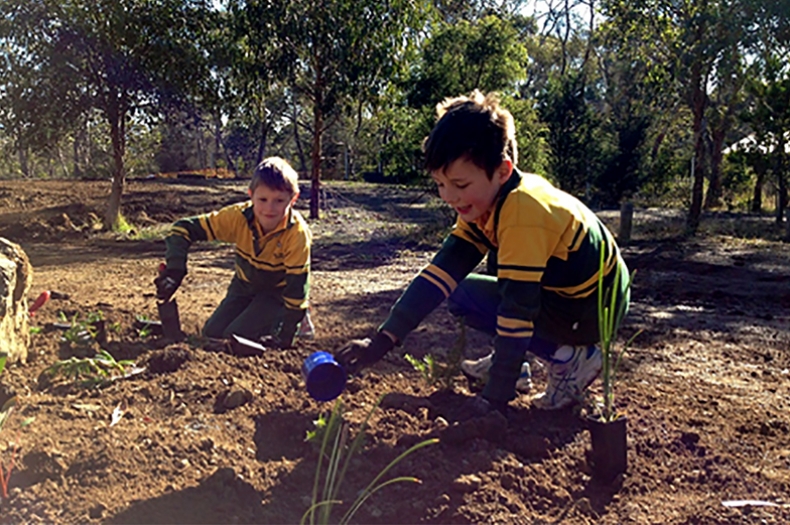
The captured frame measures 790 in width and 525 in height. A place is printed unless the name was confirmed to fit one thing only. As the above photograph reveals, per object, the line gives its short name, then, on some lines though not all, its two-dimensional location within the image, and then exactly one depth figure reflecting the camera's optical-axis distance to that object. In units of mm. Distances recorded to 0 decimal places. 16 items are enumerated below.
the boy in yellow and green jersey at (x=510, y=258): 2674
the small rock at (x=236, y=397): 3115
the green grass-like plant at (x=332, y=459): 1933
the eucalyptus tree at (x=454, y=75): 13258
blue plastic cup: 2570
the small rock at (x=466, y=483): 2422
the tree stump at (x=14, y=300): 3434
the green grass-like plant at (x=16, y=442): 2219
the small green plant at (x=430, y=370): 3310
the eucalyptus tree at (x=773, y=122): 14703
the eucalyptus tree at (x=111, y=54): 11477
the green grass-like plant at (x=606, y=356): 2512
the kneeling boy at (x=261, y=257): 4047
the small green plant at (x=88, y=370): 3279
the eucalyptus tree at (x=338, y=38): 12797
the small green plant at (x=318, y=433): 2643
